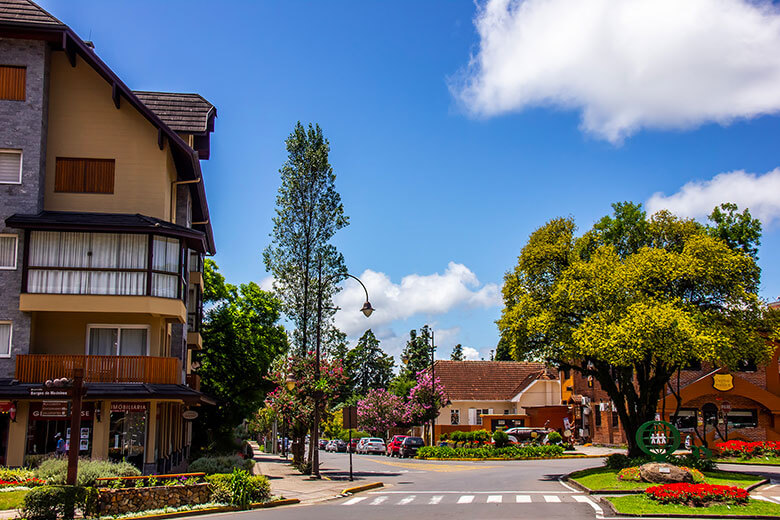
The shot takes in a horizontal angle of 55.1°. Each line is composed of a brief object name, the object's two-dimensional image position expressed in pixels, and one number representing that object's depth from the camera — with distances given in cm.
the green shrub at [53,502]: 1747
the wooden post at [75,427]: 1800
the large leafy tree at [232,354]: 4841
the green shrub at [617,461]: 2885
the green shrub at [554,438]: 5103
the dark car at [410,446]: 5309
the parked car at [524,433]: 5503
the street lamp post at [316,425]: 3166
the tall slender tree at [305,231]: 3772
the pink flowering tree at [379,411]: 6881
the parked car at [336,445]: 7056
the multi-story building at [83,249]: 2553
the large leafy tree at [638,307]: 2709
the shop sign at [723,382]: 4619
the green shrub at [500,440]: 4872
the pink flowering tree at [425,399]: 5968
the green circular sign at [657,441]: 2666
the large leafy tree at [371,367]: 12331
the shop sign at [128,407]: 2561
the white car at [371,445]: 6109
